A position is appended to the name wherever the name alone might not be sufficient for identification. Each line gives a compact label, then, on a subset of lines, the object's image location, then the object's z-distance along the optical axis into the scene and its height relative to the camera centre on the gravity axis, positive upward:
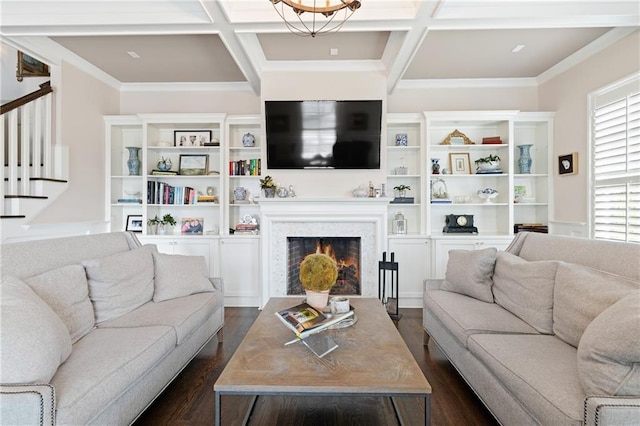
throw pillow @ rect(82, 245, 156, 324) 2.13 -0.51
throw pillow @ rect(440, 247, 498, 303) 2.57 -0.51
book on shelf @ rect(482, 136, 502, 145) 4.18 +0.87
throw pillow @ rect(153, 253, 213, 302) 2.61 -0.56
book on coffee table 1.84 -0.65
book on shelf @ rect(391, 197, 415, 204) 4.23 +0.12
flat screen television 3.85 +0.88
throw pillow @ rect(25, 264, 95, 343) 1.75 -0.48
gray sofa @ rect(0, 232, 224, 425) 1.25 -0.65
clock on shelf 4.18 -0.20
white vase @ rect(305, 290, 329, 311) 2.20 -0.60
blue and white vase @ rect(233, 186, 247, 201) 4.26 +0.20
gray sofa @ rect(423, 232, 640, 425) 1.21 -0.65
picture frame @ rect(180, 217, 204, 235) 4.39 -0.25
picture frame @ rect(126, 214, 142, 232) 4.46 -0.19
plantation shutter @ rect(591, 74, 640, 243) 2.96 +0.45
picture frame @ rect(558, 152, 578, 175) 3.69 +0.52
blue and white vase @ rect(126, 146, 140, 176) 4.33 +0.60
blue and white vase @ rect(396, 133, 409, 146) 4.25 +0.88
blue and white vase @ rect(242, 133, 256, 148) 4.26 +0.88
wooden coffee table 1.40 -0.74
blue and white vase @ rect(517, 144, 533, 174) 4.26 +0.64
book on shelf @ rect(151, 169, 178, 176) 4.20 +0.46
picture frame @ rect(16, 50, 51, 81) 3.97 +1.68
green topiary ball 2.16 -0.42
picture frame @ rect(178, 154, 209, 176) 4.45 +0.62
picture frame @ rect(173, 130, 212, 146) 4.46 +0.96
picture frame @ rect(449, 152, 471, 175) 4.43 +0.63
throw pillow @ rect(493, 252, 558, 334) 2.00 -0.53
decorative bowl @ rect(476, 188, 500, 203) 4.25 +0.20
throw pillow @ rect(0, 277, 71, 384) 1.24 -0.52
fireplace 3.85 -0.22
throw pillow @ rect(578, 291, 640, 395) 1.19 -0.54
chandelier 1.96 +1.21
